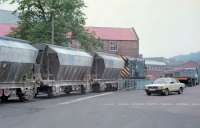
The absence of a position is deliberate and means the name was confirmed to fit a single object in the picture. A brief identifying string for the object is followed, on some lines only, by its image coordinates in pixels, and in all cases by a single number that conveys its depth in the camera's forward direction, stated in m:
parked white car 40.09
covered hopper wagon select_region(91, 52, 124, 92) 46.25
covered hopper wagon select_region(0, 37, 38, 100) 28.41
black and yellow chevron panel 54.19
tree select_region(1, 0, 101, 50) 59.19
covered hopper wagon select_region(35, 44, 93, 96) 35.16
